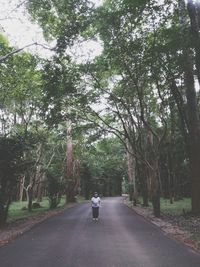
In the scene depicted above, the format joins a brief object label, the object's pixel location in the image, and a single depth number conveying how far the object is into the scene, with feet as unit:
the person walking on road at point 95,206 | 36.91
